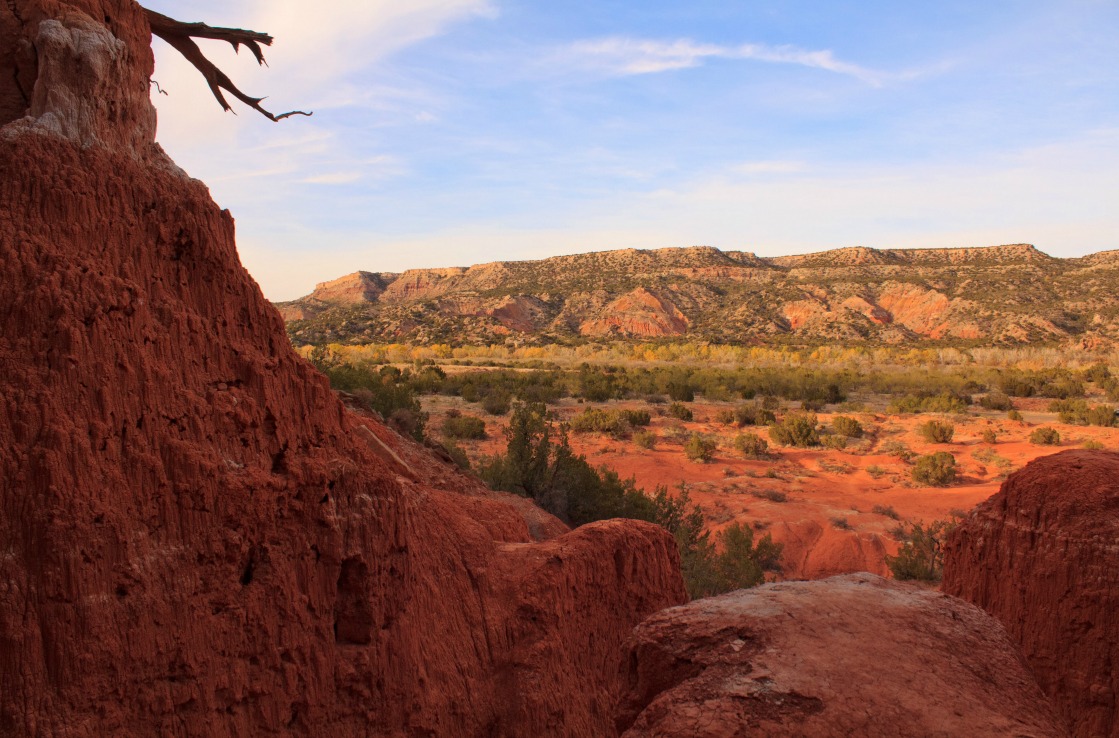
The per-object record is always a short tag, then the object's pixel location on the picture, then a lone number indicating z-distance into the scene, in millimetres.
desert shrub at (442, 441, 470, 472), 14378
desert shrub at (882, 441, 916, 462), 24797
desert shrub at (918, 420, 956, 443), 26438
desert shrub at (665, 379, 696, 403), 36625
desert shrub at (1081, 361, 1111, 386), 38062
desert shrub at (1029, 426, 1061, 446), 25016
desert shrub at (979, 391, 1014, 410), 33475
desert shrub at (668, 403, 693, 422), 31406
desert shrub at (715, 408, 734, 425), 30891
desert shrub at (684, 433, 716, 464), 24188
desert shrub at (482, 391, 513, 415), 29325
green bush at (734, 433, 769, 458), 25397
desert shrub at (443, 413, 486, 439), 23750
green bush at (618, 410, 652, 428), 29094
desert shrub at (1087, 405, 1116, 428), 27625
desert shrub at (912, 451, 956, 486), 21609
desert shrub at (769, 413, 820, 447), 27031
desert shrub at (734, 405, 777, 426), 30648
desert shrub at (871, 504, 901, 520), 18734
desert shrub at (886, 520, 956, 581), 14500
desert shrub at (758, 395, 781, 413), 34050
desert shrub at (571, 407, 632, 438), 27453
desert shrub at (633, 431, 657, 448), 25656
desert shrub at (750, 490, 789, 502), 20016
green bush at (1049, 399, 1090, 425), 28812
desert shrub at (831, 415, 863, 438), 28062
